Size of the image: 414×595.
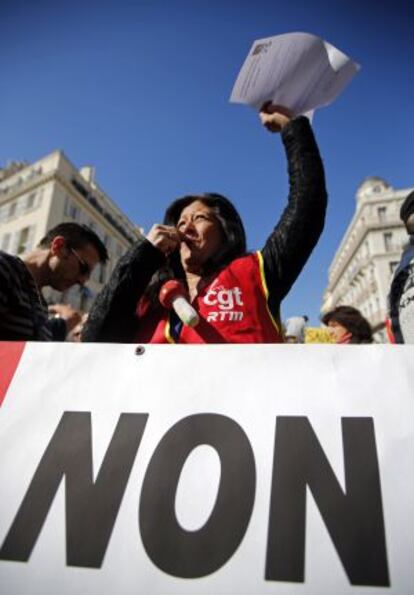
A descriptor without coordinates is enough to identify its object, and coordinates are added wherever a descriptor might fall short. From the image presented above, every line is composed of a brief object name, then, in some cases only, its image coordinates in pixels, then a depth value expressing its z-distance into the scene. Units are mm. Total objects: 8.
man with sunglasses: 1740
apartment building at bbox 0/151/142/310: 18484
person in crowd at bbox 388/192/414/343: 1746
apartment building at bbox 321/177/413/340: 30327
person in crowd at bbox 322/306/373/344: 3127
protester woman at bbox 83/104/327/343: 1057
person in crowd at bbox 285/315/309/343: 4012
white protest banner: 532
